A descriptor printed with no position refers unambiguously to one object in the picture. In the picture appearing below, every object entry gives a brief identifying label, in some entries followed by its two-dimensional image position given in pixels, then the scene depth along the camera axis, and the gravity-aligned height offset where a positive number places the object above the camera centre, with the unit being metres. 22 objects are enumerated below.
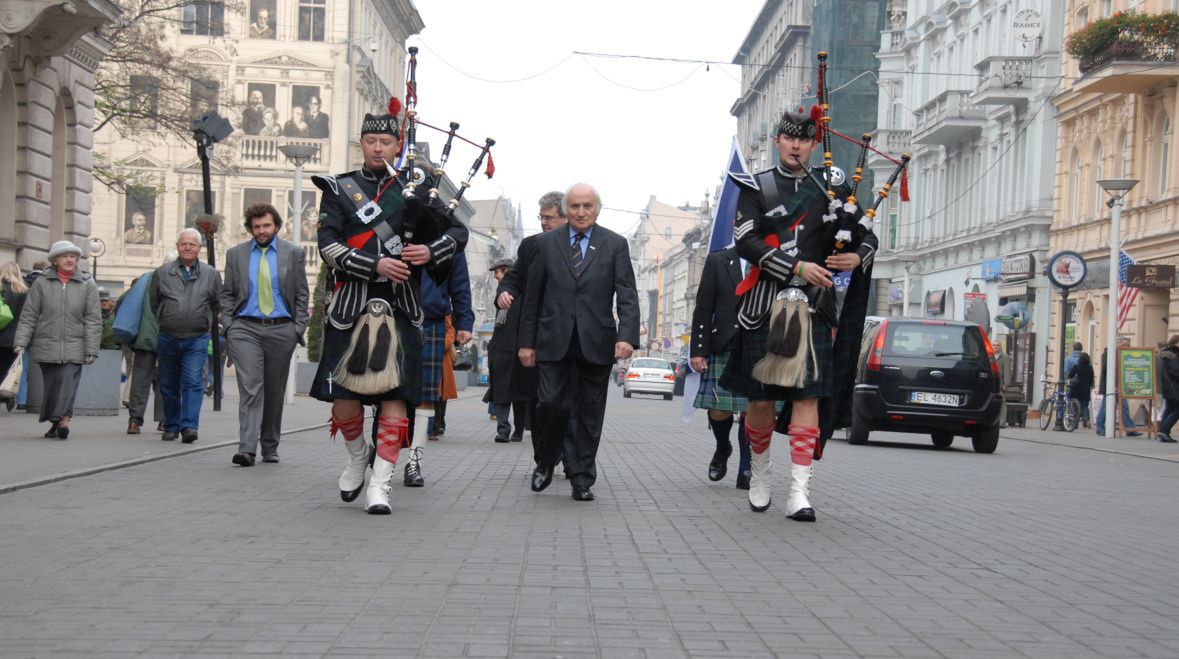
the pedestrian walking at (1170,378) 24.36 -0.66
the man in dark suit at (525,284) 9.93 +0.18
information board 26.98 -0.67
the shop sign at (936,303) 50.25 +0.79
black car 19.06 -0.73
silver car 52.88 -2.19
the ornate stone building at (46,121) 21.80 +2.68
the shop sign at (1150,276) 29.77 +1.14
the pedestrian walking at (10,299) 16.61 -0.07
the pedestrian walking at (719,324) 10.91 -0.04
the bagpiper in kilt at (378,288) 8.33 +0.10
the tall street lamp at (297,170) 26.61 +2.54
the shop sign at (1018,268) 40.38 +1.66
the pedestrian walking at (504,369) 14.31 -0.55
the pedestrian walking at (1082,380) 30.11 -0.93
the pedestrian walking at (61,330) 14.01 -0.32
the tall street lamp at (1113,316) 26.98 +0.31
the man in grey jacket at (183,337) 13.67 -0.33
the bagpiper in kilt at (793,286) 8.58 +0.21
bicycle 30.28 -1.53
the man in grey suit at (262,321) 11.66 -0.15
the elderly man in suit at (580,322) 9.55 -0.05
